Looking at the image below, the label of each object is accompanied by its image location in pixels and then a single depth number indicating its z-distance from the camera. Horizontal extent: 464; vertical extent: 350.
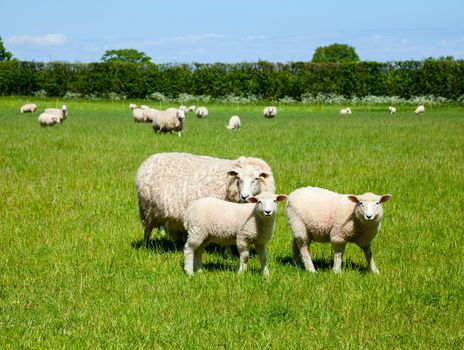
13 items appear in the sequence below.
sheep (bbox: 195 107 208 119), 38.41
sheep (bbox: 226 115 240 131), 25.33
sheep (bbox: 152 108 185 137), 23.55
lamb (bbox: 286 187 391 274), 6.71
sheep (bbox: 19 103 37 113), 42.06
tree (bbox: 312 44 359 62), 121.00
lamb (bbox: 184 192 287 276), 6.54
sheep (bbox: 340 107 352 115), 43.09
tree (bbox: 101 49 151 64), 126.81
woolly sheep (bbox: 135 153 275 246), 7.94
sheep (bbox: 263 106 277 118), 36.84
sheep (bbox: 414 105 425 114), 43.53
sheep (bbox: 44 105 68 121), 30.06
